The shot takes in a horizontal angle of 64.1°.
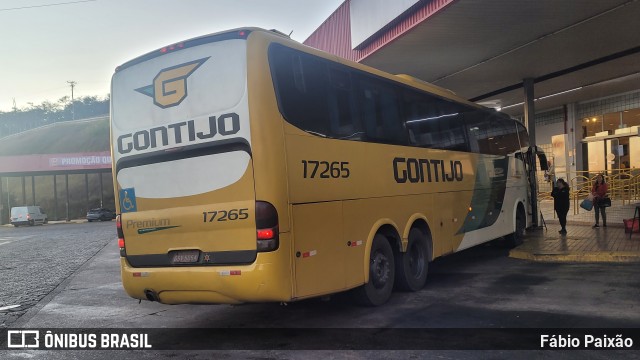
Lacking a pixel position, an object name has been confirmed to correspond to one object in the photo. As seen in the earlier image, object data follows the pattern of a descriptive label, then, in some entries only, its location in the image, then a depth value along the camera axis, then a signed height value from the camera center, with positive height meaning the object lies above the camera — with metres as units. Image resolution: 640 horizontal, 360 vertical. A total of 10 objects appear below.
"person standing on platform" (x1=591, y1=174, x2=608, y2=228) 15.12 -0.72
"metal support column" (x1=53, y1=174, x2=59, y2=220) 60.39 -1.89
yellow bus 5.62 +0.13
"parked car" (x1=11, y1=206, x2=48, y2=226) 47.75 -1.85
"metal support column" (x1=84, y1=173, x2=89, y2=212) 61.12 +0.05
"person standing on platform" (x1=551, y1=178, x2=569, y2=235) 14.70 -0.85
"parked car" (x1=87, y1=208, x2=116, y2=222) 50.41 -2.20
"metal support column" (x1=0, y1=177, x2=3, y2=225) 54.06 -1.17
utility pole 135.36 +22.68
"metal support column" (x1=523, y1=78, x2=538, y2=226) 15.81 +1.85
